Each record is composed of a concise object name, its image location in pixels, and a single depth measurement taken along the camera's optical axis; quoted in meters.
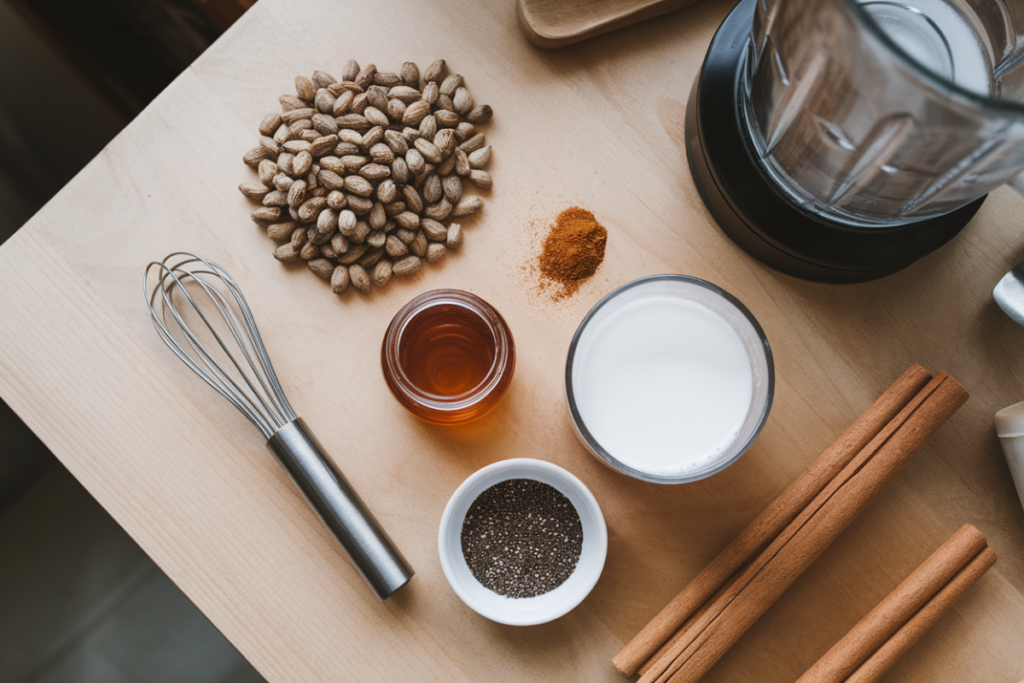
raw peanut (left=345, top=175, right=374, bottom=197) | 0.71
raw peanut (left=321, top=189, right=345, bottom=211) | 0.70
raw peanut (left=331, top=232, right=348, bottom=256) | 0.71
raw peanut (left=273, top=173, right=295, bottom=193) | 0.71
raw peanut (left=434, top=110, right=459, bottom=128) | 0.71
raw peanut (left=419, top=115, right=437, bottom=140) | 0.71
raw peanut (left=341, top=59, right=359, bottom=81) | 0.71
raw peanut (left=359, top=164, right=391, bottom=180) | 0.71
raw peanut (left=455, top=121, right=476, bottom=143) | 0.71
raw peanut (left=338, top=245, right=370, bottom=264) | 0.71
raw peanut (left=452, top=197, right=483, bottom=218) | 0.71
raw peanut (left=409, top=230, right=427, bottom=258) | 0.72
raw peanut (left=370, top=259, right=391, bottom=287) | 0.71
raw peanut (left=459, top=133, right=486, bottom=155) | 0.72
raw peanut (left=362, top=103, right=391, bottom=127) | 0.71
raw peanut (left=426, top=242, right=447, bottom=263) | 0.71
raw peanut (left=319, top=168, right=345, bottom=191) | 0.70
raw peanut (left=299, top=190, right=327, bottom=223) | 0.71
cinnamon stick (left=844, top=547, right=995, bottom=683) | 0.65
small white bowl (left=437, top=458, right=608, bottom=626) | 0.65
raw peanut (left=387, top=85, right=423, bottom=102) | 0.71
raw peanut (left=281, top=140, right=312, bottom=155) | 0.71
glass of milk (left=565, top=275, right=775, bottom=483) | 0.63
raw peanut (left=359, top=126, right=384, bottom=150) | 0.71
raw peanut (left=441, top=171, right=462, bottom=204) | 0.71
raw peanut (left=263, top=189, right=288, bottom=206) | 0.71
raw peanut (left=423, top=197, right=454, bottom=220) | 0.71
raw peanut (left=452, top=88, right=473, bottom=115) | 0.71
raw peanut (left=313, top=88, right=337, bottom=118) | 0.71
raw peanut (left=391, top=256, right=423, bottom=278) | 0.71
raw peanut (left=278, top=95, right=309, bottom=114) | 0.71
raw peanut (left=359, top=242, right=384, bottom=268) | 0.72
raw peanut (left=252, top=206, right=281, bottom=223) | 0.71
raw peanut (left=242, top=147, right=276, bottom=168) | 0.71
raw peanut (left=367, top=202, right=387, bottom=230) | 0.71
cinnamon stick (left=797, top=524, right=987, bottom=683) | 0.65
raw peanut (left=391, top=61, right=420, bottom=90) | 0.71
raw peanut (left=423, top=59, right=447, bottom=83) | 0.71
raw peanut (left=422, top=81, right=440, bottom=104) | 0.71
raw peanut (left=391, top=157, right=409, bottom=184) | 0.71
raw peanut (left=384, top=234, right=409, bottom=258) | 0.71
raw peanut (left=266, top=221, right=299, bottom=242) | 0.71
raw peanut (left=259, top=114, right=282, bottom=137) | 0.71
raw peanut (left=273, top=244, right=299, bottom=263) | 0.71
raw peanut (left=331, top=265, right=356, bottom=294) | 0.71
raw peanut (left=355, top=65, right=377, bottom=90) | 0.71
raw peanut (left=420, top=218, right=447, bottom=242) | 0.71
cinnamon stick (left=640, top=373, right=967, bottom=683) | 0.65
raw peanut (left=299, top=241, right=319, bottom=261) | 0.71
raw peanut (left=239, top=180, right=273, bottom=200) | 0.71
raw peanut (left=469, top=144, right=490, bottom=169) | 0.71
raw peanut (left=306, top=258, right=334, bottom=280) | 0.71
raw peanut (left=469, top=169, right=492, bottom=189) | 0.71
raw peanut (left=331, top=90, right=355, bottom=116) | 0.71
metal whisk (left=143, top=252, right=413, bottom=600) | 0.67
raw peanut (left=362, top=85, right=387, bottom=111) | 0.71
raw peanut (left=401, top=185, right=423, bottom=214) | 0.72
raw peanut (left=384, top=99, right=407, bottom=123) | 0.71
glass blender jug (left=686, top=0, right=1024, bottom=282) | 0.45
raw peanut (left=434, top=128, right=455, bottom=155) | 0.71
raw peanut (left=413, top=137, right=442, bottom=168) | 0.71
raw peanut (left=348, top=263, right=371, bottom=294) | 0.71
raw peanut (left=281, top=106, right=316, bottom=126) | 0.71
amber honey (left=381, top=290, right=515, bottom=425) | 0.66
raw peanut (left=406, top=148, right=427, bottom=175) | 0.71
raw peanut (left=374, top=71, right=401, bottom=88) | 0.72
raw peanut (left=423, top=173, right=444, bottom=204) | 0.72
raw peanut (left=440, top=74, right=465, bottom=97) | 0.71
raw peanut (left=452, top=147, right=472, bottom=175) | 0.71
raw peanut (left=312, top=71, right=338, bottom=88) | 0.72
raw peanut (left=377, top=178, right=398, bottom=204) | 0.71
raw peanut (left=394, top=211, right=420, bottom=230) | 0.71
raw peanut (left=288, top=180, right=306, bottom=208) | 0.70
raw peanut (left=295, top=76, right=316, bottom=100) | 0.71
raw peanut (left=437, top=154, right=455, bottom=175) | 0.72
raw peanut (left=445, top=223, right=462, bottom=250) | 0.71
